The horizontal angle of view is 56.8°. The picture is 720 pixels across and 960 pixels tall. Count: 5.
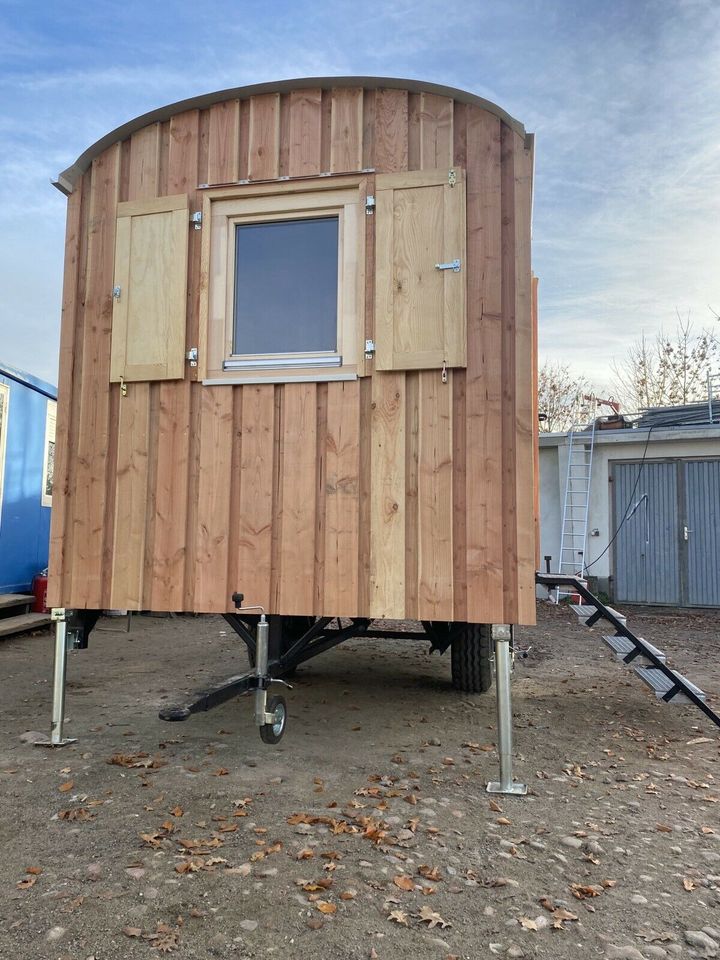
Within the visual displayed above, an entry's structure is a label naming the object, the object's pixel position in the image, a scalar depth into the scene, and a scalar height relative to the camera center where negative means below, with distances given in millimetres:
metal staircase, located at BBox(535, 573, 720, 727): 4441 -899
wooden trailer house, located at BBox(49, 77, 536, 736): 3787 +1015
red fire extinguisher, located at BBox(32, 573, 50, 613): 9000 -888
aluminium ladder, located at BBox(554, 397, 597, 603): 12055 +560
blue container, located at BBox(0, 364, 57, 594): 8484 +715
